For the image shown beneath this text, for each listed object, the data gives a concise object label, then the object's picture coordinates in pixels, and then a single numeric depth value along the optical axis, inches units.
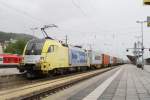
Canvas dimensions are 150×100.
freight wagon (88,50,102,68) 2012.8
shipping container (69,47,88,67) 1347.1
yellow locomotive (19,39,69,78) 985.9
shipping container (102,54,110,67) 2687.5
